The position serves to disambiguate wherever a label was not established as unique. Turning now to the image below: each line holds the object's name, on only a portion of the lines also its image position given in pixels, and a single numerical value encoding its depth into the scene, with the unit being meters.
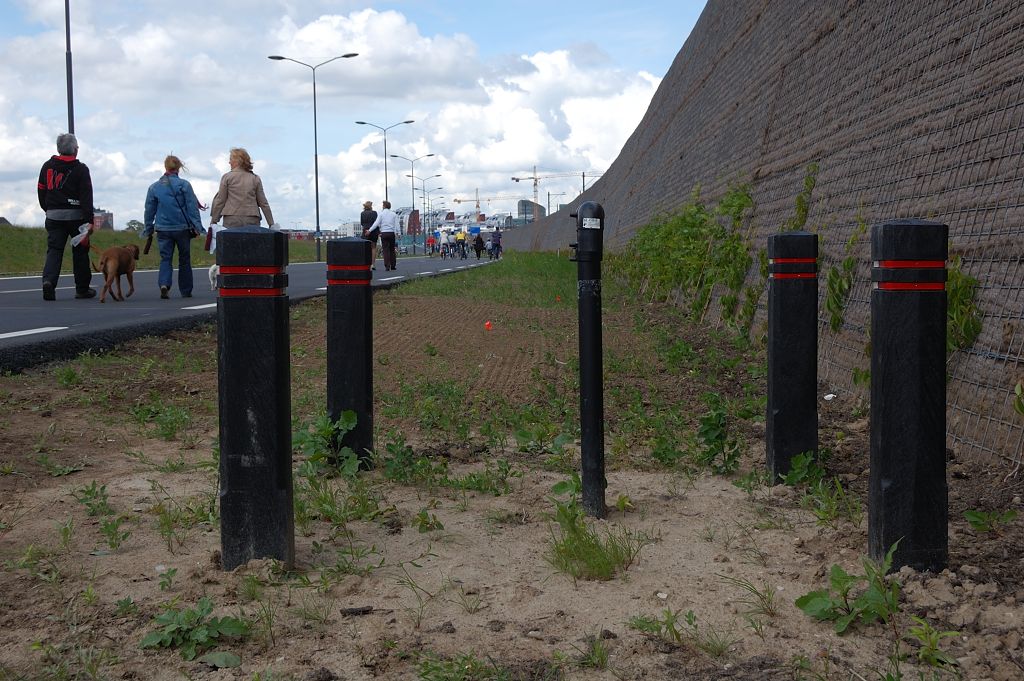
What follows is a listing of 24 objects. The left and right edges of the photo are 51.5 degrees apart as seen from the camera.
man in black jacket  13.48
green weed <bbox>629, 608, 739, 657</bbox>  2.84
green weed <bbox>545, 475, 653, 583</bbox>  3.48
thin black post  4.14
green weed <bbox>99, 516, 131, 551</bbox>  3.74
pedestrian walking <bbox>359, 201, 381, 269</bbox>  28.34
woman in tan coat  12.82
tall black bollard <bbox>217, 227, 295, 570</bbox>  3.41
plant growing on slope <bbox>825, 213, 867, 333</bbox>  6.73
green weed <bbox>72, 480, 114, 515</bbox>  4.11
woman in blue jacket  14.81
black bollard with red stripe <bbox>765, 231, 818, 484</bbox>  4.61
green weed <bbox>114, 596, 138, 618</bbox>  3.11
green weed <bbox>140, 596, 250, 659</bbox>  2.90
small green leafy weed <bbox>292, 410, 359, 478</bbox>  4.82
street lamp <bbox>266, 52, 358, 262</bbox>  52.04
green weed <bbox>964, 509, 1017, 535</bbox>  3.45
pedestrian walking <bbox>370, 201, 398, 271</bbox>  28.48
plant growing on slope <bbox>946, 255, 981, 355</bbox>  4.79
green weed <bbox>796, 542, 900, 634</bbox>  2.94
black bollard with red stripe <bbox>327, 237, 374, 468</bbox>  4.94
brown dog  14.05
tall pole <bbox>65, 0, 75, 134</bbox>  23.53
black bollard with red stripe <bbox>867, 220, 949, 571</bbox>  3.21
